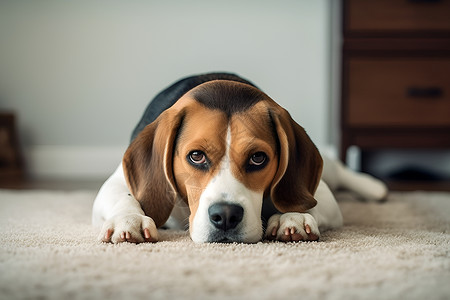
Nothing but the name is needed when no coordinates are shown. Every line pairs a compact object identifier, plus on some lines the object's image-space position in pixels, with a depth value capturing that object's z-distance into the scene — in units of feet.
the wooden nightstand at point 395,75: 11.94
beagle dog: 5.47
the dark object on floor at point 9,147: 14.49
